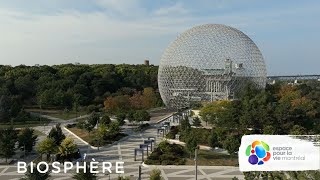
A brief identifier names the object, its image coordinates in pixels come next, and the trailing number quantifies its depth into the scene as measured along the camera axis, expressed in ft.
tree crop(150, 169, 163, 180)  64.44
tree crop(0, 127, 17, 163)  90.43
